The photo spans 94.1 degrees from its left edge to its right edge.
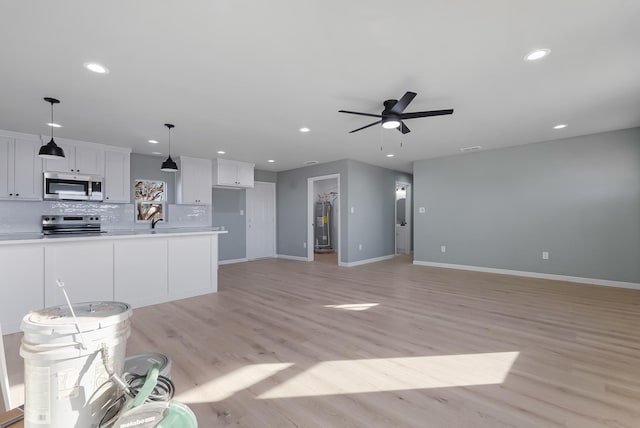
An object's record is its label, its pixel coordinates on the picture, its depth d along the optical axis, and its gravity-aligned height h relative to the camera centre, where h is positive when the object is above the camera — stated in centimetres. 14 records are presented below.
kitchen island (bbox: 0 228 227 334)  306 -61
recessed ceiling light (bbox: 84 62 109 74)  262 +136
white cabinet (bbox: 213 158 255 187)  669 +103
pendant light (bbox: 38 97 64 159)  349 +79
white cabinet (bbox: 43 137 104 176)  493 +101
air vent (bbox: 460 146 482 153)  583 +134
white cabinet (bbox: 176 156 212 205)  635 +80
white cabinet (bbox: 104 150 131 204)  544 +79
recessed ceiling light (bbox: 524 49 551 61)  246 +135
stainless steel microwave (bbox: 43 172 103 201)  488 +54
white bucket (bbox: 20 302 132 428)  68 -37
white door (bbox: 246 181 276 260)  802 -9
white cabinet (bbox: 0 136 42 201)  455 +78
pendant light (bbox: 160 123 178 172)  471 +82
